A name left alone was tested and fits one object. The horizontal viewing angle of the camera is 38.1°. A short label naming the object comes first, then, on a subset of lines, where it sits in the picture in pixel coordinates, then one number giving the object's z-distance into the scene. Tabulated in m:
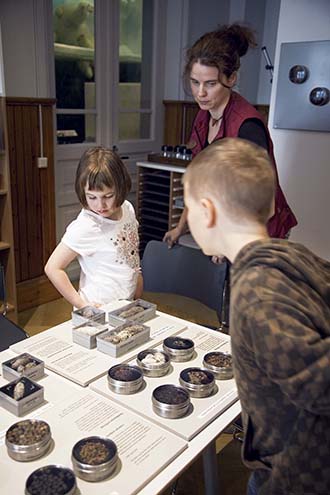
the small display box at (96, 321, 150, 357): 1.20
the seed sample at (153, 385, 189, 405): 0.99
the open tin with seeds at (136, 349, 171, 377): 1.11
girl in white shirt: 1.47
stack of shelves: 3.26
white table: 0.80
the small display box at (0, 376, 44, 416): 0.96
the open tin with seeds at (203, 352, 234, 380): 1.13
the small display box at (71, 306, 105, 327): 1.31
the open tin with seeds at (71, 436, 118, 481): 0.80
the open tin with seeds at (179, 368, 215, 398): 1.05
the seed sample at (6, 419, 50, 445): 0.86
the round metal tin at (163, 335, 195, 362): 1.19
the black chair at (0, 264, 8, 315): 2.06
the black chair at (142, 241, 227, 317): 1.74
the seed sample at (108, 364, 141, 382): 1.06
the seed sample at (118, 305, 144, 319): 1.35
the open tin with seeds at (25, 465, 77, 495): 0.75
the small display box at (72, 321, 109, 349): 1.23
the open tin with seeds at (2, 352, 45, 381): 1.06
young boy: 0.67
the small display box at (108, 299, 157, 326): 1.33
